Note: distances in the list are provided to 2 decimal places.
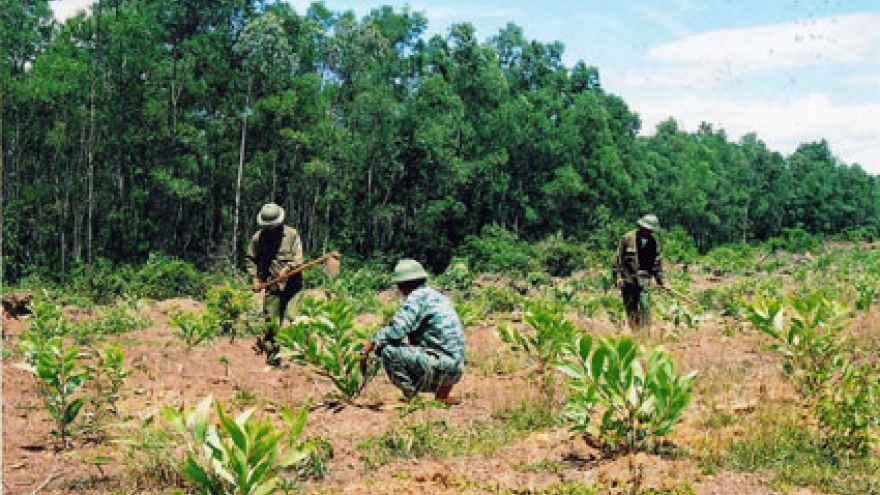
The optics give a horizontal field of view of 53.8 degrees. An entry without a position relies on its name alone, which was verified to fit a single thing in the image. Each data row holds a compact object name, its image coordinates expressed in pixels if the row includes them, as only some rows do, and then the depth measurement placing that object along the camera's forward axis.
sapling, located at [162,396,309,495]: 3.69
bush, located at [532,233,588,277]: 31.36
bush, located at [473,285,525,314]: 15.60
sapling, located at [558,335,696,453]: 4.77
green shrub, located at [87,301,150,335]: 13.10
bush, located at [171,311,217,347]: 9.77
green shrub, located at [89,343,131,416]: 6.31
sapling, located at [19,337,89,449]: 5.56
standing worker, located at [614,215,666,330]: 9.79
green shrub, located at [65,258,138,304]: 19.84
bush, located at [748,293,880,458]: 4.77
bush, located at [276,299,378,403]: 6.58
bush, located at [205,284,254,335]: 10.31
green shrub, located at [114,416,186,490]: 4.56
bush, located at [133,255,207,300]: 22.56
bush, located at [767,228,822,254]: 50.16
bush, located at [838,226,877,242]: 65.24
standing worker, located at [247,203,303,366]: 8.75
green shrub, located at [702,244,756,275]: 30.38
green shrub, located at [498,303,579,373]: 7.26
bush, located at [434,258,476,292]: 20.89
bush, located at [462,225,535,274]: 33.34
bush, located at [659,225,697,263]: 34.11
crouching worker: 6.41
